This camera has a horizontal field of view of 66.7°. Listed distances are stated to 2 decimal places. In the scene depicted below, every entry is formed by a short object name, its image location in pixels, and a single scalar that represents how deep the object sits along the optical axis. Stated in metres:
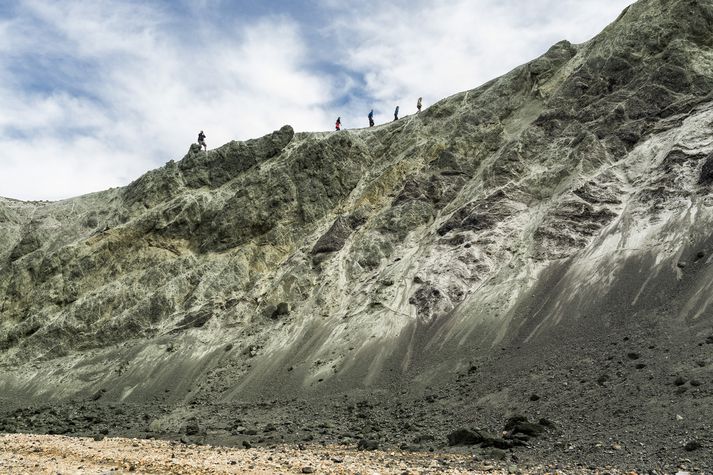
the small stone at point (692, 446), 13.39
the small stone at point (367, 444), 18.06
